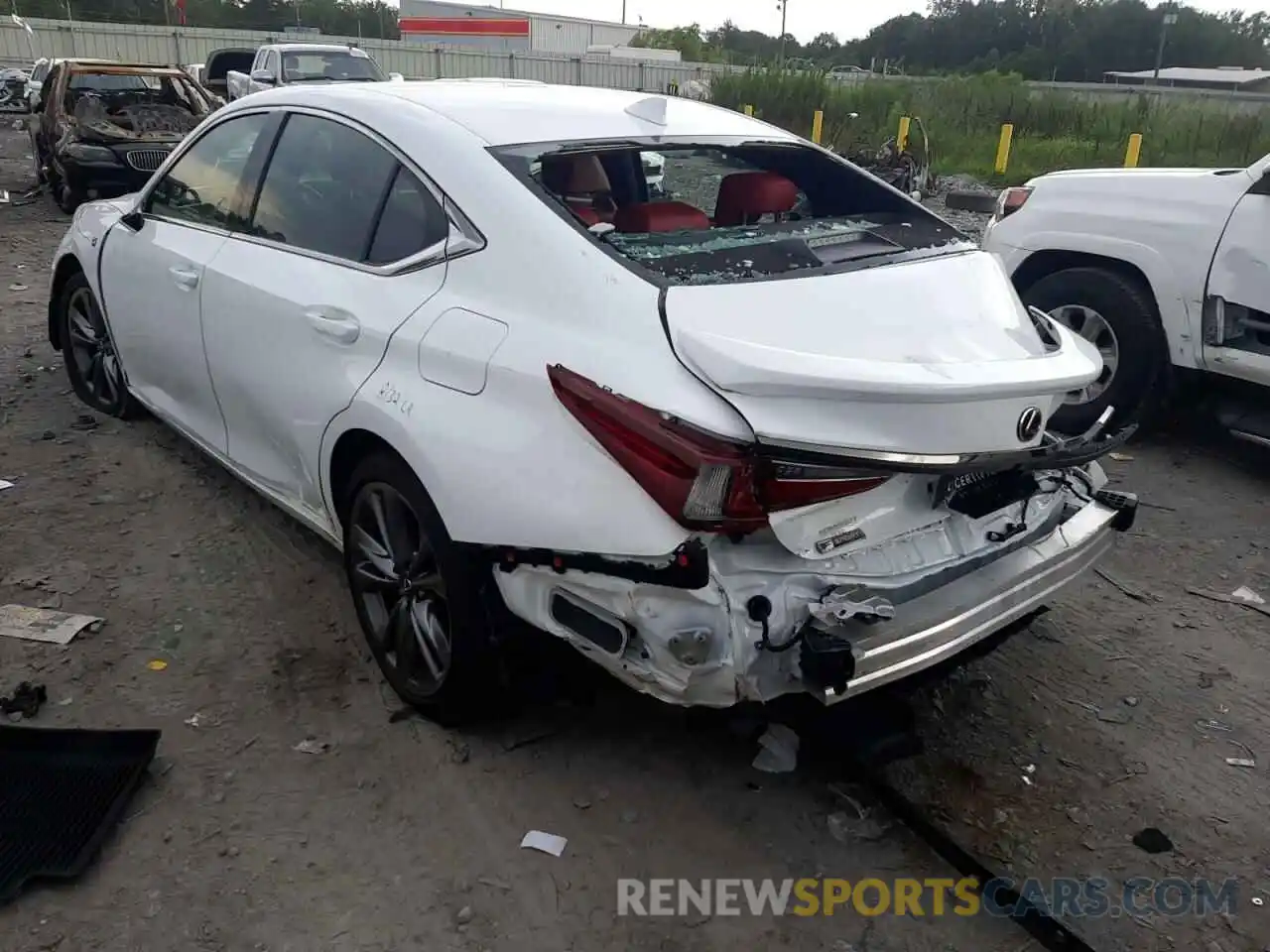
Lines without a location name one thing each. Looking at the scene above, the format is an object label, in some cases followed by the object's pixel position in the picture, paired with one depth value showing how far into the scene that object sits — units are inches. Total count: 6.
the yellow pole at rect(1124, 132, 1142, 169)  585.0
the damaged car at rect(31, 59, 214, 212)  450.6
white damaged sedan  91.7
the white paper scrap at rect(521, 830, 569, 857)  106.8
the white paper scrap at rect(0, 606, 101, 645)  140.9
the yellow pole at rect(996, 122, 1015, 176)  657.6
